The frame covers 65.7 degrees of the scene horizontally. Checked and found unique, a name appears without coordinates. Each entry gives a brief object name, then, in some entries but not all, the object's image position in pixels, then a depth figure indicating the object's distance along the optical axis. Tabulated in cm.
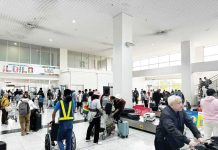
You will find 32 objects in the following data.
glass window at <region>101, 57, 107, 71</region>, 2144
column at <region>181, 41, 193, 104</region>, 1420
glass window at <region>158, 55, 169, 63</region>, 2070
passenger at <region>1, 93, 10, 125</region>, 752
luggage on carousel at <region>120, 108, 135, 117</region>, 749
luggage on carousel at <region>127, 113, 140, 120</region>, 681
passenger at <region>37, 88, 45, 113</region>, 1098
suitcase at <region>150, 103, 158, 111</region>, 1027
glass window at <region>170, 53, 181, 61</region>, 1965
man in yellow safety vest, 368
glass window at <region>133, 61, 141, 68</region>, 2438
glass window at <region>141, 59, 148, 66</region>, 2330
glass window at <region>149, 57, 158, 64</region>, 2194
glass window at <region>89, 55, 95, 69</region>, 2038
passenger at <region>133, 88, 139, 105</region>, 1616
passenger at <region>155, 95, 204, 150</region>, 210
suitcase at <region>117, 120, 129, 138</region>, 548
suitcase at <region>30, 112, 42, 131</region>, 650
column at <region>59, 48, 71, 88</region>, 1635
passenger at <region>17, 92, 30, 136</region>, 579
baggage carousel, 599
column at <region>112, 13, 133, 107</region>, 847
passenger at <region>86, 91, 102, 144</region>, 493
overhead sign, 1449
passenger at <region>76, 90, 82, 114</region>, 1147
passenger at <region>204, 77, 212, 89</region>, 1352
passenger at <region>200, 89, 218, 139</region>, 372
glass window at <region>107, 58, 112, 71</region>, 2177
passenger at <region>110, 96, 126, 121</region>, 592
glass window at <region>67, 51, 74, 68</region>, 1862
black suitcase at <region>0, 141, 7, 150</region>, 277
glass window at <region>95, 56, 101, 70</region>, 2091
